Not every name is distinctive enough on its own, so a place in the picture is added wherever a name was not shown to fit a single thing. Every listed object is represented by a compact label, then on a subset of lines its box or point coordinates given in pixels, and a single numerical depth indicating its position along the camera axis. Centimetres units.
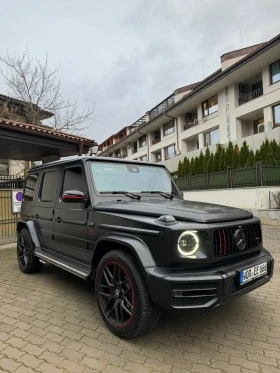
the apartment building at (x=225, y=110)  1872
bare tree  1716
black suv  266
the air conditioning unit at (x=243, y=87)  2192
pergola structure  866
